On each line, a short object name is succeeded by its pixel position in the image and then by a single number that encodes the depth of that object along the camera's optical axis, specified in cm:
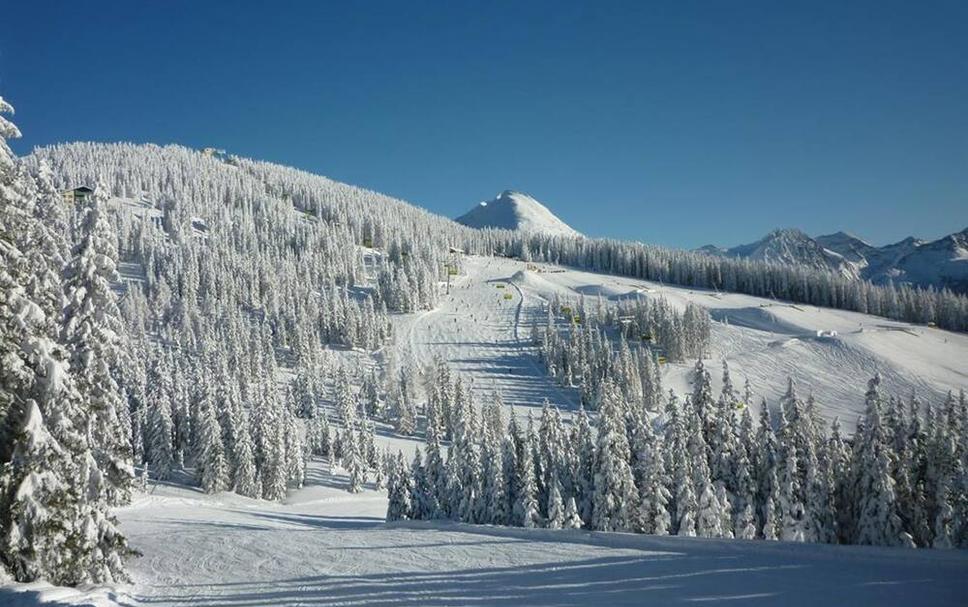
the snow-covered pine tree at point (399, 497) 4309
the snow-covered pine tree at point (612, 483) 3703
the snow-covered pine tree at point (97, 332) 1761
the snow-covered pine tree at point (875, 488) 3272
